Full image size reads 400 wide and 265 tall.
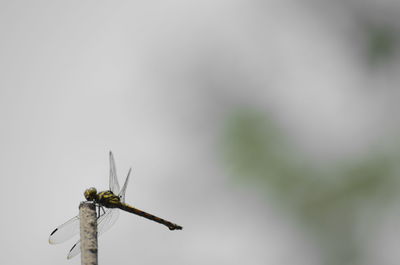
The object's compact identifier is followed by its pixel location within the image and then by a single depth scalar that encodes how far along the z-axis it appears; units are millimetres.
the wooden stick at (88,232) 5914
